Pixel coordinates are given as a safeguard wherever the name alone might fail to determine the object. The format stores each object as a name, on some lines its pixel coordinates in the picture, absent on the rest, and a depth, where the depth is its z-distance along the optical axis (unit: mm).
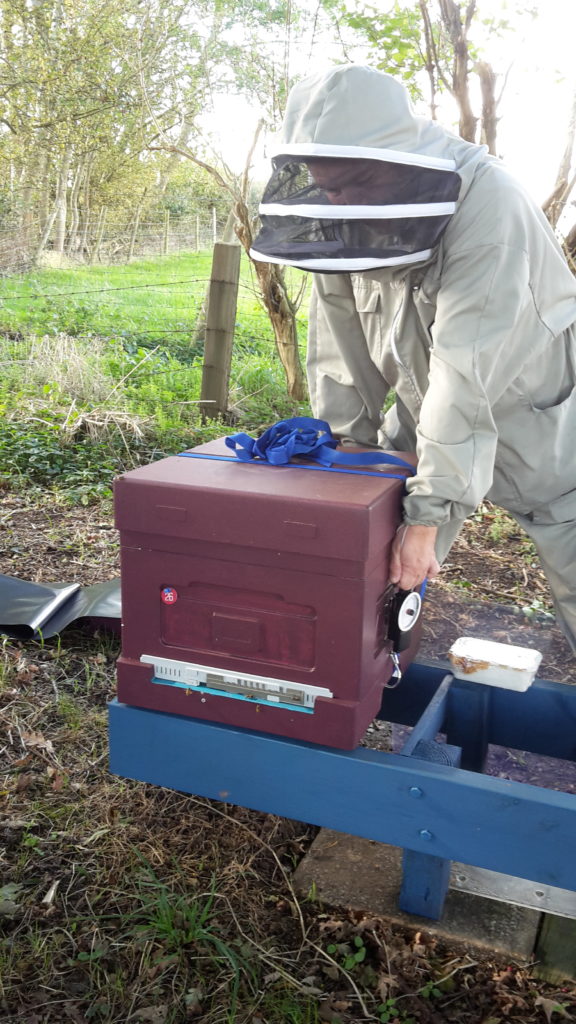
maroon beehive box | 1515
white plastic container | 2016
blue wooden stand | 1538
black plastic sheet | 2898
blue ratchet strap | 1830
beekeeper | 1640
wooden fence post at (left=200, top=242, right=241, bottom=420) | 5336
